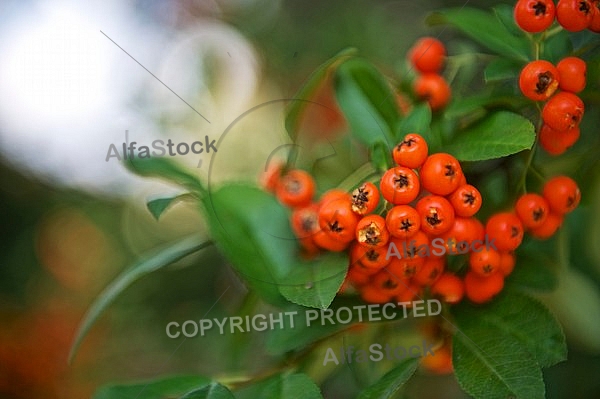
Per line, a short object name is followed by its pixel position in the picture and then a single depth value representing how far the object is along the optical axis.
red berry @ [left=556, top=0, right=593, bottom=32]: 0.25
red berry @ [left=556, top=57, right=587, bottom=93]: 0.24
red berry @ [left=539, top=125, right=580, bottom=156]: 0.25
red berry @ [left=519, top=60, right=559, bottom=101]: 0.24
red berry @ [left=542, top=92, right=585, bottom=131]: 0.24
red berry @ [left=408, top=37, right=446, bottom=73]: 0.27
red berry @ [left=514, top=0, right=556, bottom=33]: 0.25
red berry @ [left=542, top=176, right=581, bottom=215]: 0.25
